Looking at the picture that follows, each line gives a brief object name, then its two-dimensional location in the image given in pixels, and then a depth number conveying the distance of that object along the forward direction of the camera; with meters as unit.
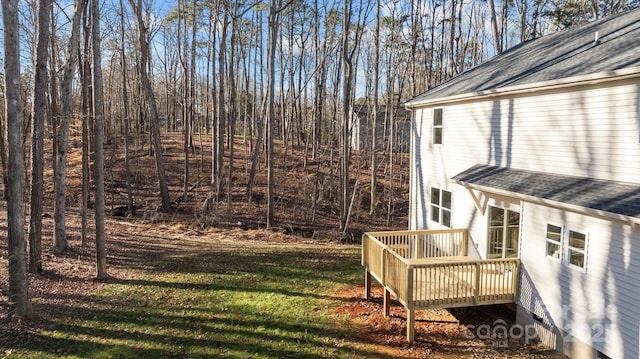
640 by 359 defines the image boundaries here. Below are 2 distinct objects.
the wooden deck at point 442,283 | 7.58
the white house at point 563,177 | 6.19
